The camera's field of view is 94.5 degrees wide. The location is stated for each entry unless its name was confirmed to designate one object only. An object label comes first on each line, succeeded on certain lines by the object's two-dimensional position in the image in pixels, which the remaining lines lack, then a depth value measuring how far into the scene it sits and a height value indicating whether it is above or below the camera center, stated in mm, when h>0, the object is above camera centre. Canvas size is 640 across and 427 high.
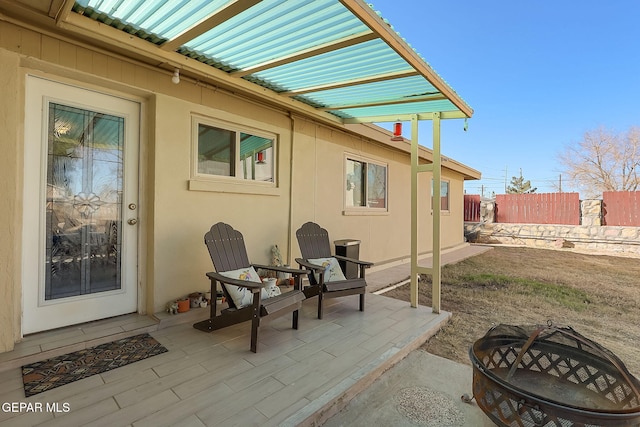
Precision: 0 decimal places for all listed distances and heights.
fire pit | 1408 -962
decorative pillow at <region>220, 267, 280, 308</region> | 2826 -775
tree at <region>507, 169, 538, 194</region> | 29680 +2929
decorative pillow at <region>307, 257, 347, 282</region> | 3708 -725
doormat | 2051 -1203
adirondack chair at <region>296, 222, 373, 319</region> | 3428 -697
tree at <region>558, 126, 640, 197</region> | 19500 +3789
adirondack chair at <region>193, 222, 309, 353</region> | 2559 -742
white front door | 2580 +23
